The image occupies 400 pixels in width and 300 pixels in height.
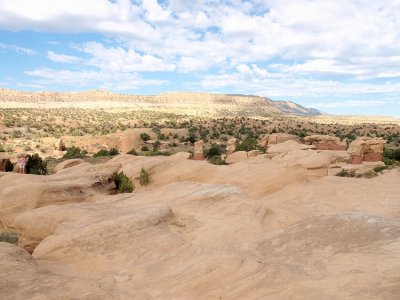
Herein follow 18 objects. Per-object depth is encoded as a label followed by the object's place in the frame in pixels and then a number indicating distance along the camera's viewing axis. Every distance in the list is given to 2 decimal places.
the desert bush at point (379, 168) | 29.15
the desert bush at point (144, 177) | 20.81
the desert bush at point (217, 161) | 33.03
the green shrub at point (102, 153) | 44.16
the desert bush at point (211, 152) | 43.12
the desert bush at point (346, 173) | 28.46
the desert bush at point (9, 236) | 14.50
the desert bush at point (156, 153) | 41.92
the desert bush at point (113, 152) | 45.09
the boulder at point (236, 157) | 34.22
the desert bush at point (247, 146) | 42.39
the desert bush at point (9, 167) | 33.78
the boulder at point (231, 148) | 41.66
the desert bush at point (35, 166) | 31.51
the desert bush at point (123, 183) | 20.53
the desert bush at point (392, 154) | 38.38
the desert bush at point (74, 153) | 45.53
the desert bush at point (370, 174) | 28.11
